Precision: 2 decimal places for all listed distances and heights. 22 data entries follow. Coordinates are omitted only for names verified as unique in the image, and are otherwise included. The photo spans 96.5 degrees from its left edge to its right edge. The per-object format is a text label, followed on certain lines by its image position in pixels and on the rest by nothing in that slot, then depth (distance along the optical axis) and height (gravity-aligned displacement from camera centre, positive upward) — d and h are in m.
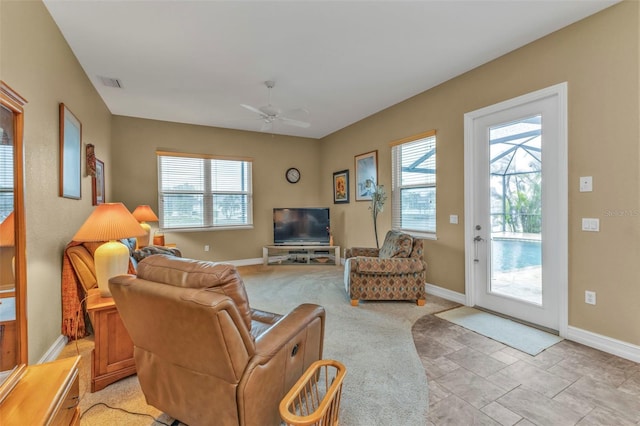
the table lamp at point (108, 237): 2.16 -0.17
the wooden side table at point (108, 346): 1.93 -0.93
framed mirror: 1.19 -0.11
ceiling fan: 3.46 +1.23
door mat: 2.53 -1.18
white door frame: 2.62 +0.20
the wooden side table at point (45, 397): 0.95 -0.66
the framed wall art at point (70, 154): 2.55 +0.59
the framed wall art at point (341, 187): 5.90 +0.53
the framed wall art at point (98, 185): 3.72 +0.40
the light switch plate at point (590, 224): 2.46 -0.13
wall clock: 6.49 +0.85
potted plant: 4.63 +0.18
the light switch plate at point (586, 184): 2.49 +0.23
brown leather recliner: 1.17 -0.61
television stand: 5.82 -0.91
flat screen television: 5.90 -0.29
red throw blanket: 2.58 -0.79
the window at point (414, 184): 4.08 +0.40
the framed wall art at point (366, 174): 5.09 +0.69
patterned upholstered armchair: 3.50 -0.82
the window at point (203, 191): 5.37 +0.42
